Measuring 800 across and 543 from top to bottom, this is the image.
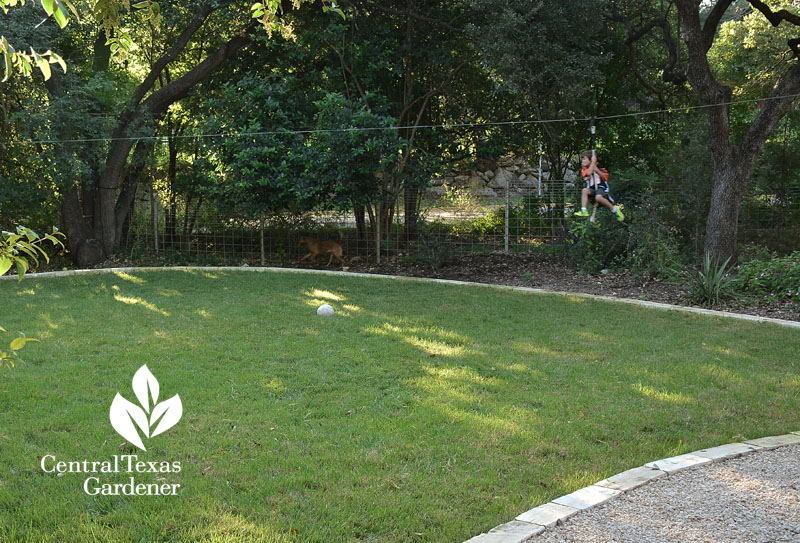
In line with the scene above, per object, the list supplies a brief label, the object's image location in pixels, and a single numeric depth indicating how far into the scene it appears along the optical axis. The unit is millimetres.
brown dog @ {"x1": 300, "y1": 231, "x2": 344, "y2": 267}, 13164
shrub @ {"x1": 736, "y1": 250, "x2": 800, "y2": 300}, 8922
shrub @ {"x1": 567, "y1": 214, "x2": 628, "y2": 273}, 11156
